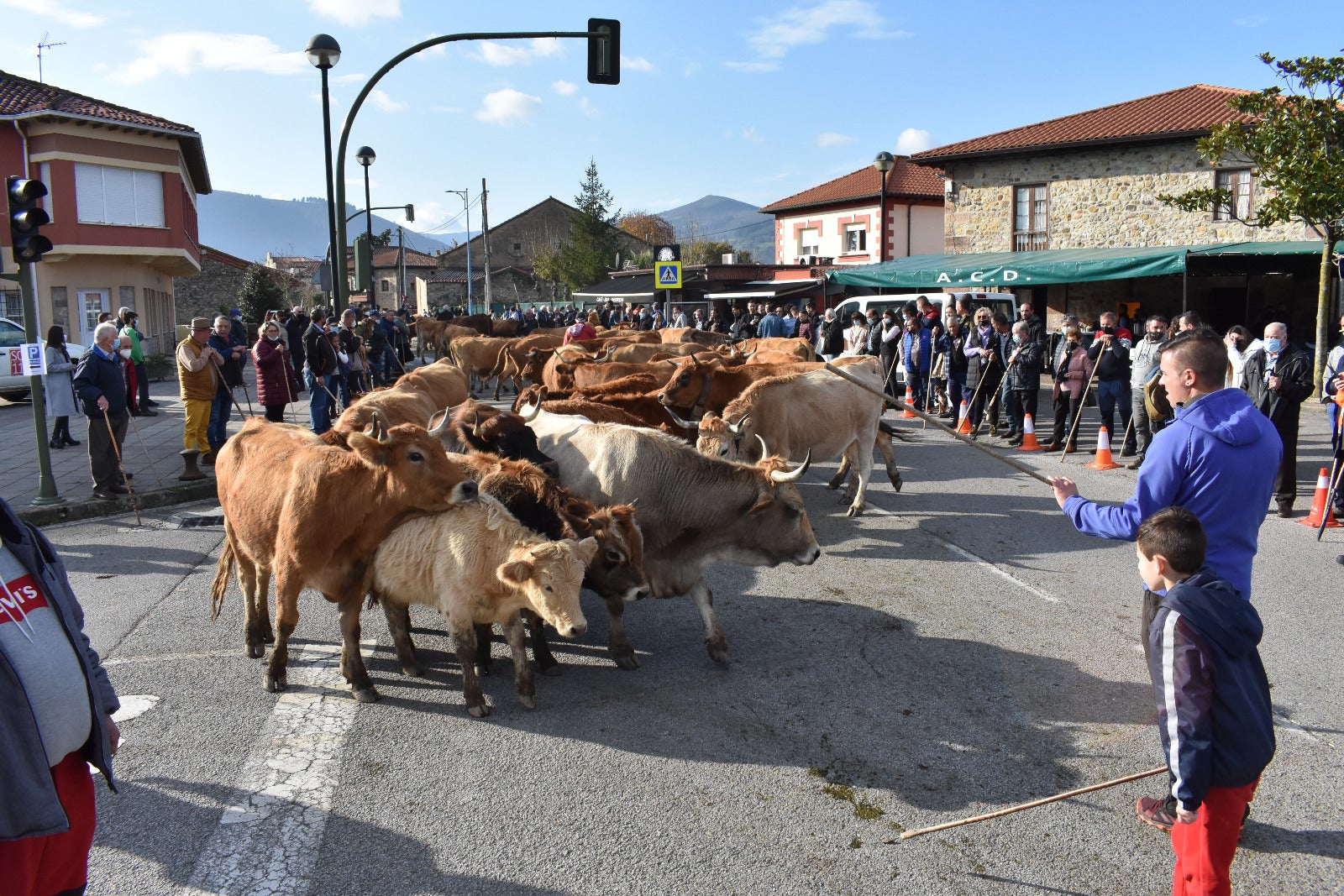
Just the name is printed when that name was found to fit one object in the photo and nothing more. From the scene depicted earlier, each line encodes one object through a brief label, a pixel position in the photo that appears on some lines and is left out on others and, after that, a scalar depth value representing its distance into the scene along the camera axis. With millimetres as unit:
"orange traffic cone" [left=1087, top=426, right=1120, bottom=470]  12203
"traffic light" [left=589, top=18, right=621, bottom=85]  13508
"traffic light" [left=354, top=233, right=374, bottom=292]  18891
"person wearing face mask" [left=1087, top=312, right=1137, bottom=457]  12930
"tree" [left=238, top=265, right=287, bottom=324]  44531
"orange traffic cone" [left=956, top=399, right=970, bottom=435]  14781
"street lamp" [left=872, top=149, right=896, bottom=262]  24594
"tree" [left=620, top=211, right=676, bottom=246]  93000
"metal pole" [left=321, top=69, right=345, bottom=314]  15078
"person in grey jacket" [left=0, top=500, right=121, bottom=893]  2500
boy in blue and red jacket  3156
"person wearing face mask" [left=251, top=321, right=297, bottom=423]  12695
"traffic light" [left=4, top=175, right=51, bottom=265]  9086
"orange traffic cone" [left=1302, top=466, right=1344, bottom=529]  9055
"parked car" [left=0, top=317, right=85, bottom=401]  18850
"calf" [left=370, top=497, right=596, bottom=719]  4977
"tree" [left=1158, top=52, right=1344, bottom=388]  16828
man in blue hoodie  3832
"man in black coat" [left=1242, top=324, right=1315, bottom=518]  9484
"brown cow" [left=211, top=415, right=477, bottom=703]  5309
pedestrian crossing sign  22469
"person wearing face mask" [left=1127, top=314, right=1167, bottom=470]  11906
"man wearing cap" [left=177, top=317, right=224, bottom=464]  11602
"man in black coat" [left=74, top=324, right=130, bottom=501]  10344
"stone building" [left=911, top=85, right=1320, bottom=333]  25391
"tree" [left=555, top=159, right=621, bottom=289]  70188
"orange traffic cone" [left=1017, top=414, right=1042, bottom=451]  14000
